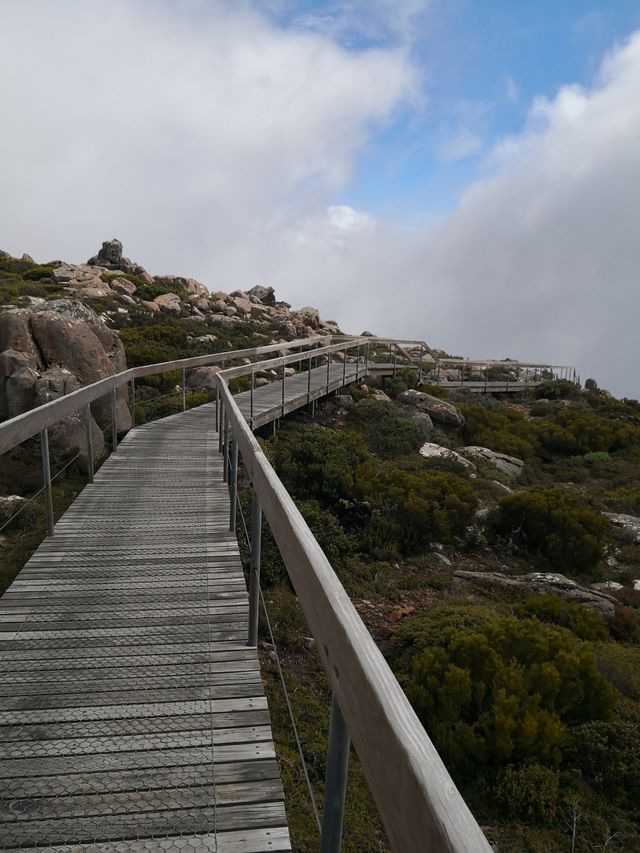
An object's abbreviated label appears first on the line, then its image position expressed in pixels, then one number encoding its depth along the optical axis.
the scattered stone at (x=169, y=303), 26.47
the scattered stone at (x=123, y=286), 29.49
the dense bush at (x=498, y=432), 15.21
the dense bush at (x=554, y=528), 8.66
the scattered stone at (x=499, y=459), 13.52
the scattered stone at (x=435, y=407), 16.25
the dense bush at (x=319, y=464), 9.41
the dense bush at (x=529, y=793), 3.91
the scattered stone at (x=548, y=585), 7.30
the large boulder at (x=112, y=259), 38.09
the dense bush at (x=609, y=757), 4.19
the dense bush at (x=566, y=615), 6.34
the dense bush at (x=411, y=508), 8.48
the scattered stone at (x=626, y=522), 10.11
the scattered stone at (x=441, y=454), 12.39
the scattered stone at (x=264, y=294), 41.84
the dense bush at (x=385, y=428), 12.97
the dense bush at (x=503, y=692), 4.35
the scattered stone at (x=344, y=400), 15.50
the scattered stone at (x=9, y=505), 6.80
